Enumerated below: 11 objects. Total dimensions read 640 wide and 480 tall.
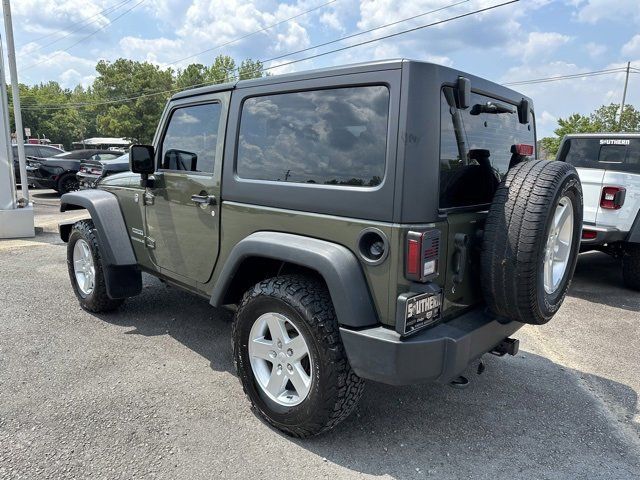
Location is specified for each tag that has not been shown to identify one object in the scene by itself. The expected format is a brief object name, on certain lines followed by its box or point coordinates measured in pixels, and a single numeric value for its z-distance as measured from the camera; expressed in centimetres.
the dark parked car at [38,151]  1545
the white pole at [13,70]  845
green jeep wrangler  217
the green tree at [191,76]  5234
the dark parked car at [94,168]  1237
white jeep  557
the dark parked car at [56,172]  1405
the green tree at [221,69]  5278
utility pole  3675
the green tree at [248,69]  4724
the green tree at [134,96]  4309
